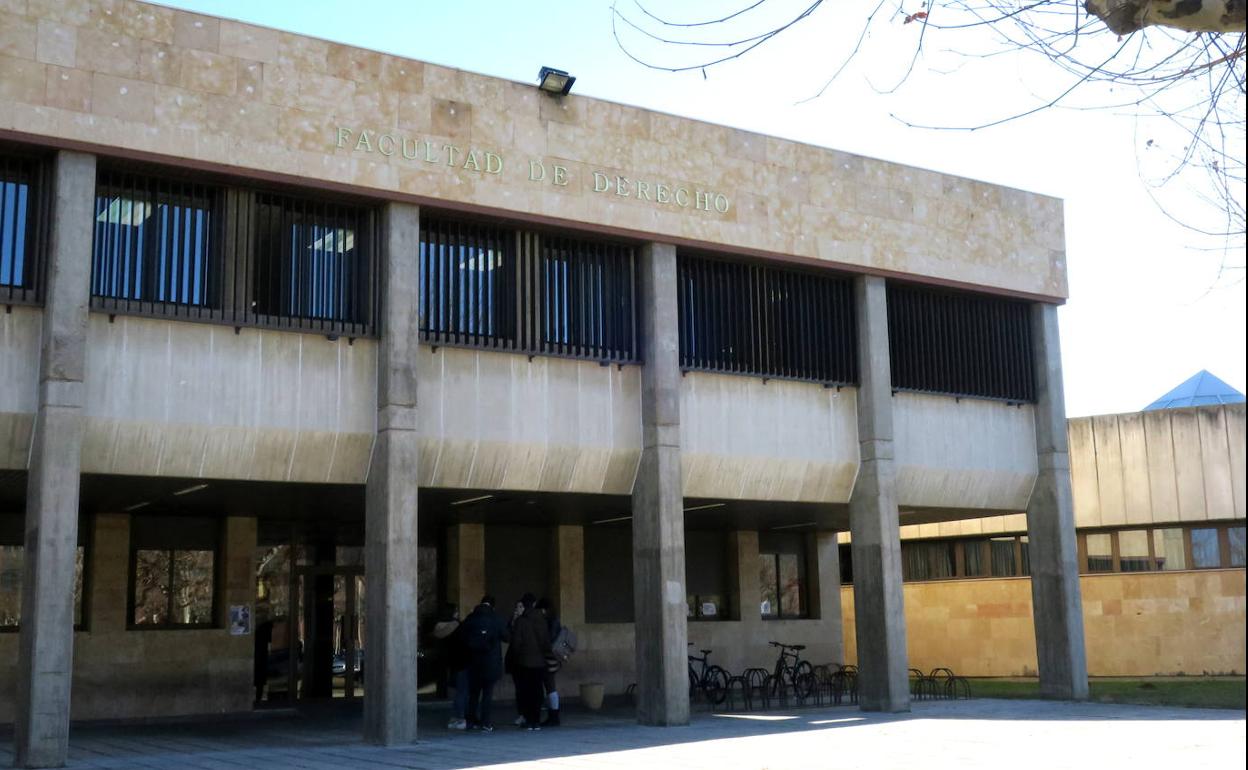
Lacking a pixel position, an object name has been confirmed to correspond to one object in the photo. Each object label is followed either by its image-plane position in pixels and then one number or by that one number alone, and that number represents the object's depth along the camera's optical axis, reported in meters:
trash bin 22.39
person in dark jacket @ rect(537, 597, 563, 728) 18.75
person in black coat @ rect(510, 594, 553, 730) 18.36
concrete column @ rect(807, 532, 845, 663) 29.05
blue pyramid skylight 39.81
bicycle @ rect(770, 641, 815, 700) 24.39
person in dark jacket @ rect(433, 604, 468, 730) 18.34
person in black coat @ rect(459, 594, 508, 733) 18.03
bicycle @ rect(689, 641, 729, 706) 23.84
